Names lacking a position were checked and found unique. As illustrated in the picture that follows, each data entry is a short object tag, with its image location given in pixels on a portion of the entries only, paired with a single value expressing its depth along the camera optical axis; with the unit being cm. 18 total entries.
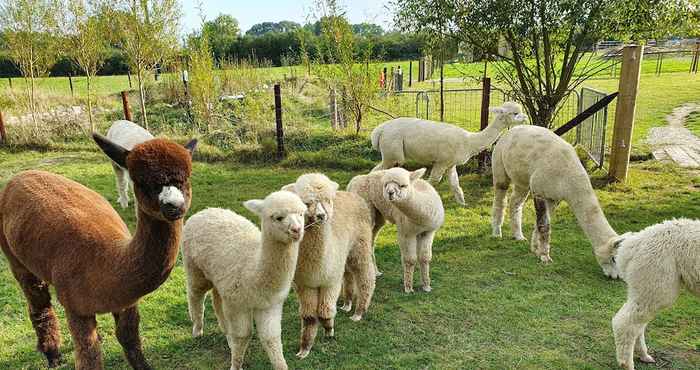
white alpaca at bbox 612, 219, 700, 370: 334
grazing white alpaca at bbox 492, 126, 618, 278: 494
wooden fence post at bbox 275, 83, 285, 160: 995
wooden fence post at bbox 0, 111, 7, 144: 1169
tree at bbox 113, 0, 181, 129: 1134
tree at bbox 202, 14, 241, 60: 2647
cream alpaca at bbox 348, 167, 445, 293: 420
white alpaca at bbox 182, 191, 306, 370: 301
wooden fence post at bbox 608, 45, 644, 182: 739
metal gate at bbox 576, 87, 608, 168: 860
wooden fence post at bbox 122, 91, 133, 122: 1068
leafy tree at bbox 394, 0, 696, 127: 765
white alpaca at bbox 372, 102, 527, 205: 694
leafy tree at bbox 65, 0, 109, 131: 1153
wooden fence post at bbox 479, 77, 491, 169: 880
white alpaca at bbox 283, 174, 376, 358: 348
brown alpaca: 236
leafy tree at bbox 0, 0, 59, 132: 1170
